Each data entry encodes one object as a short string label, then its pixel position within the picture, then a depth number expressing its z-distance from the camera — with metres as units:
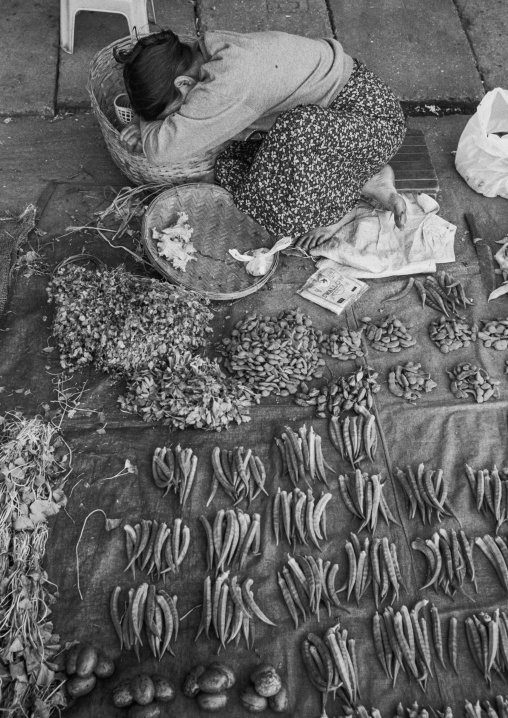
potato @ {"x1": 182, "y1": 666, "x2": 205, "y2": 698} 2.75
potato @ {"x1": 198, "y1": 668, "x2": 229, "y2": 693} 2.73
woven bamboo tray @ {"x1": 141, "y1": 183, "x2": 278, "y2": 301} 3.97
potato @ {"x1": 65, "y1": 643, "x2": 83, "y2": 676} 2.76
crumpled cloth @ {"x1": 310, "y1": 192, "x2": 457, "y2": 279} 4.33
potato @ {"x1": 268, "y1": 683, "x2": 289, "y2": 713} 2.77
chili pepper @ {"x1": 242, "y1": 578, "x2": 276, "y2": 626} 2.98
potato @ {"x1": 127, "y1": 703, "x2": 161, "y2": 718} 2.65
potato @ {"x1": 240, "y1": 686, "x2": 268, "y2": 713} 2.74
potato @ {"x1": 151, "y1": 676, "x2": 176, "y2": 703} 2.73
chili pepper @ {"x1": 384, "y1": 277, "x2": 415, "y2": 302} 4.26
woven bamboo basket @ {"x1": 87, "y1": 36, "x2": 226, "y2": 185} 4.10
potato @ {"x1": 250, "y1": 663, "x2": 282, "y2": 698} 2.76
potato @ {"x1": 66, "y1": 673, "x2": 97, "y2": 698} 2.71
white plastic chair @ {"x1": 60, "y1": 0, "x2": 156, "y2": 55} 4.93
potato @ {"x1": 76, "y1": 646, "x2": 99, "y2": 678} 2.74
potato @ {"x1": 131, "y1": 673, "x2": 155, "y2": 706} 2.68
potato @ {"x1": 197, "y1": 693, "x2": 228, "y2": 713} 2.72
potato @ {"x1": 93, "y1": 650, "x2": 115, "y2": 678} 2.78
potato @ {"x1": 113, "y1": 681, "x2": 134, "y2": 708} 2.69
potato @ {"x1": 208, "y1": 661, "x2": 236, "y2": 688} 2.78
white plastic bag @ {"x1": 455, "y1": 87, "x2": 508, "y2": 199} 4.61
